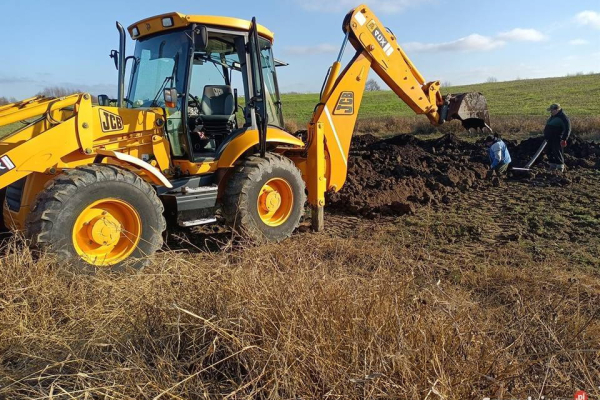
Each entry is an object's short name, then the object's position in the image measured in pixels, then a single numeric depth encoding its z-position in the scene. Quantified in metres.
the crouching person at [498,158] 10.03
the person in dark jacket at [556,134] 10.42
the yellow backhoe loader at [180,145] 4.41
